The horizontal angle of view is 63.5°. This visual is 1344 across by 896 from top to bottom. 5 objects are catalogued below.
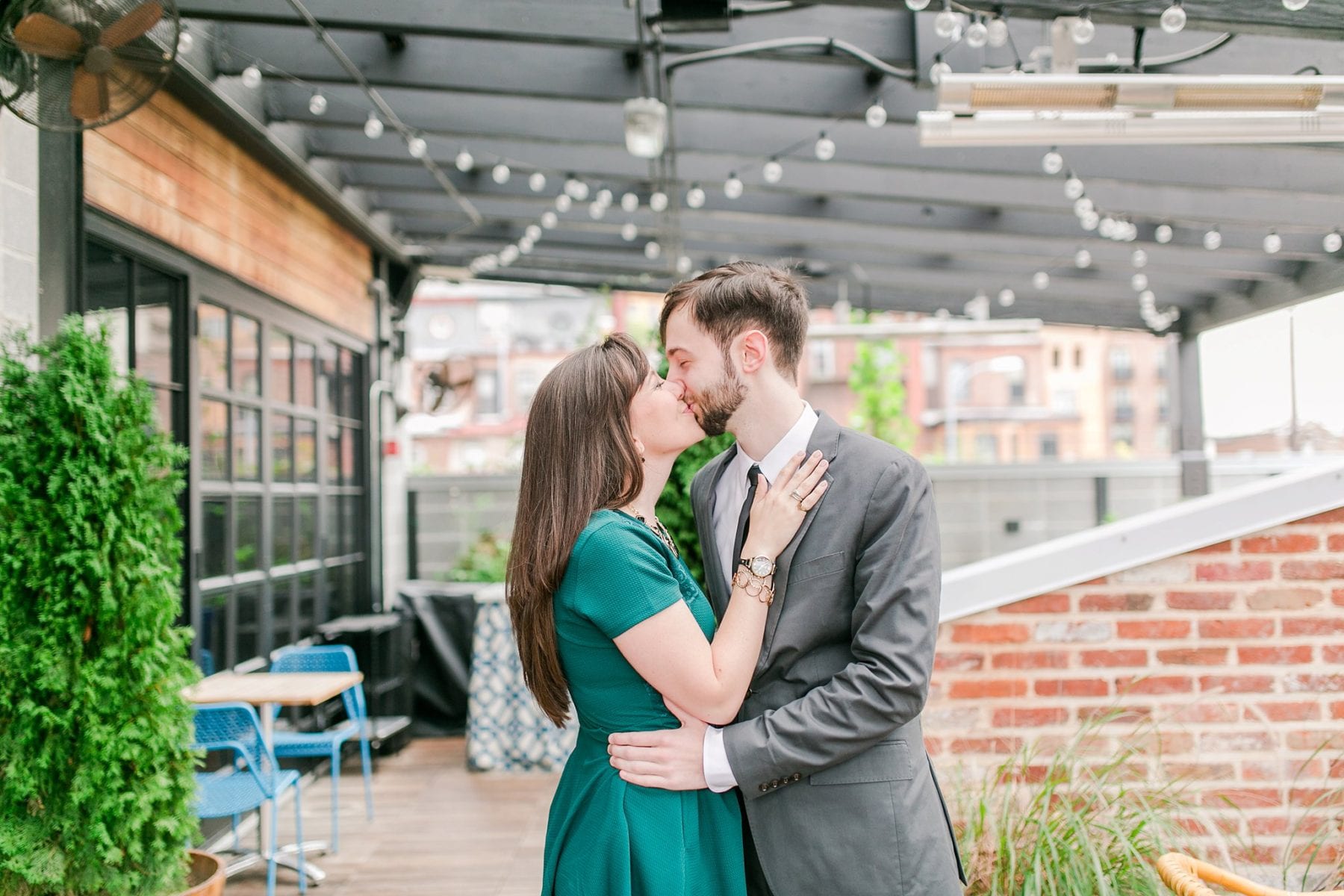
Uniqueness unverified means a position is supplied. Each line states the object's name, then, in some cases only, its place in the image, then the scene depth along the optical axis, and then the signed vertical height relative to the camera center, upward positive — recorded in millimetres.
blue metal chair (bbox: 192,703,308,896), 3652 -989
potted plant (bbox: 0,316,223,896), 2793 -361
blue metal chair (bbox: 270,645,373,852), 4707 -871
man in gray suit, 1516 -326
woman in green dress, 1564 -181
